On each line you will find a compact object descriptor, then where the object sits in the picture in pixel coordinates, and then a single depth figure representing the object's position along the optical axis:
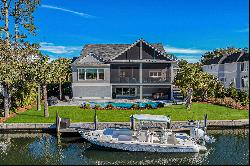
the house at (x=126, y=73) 36.70
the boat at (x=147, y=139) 18.85
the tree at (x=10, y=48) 25.70
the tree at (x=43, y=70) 25.38
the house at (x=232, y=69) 41.20
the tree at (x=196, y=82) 32.76
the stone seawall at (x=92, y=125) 23.00
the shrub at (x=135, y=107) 29.26
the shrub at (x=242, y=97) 27.02
